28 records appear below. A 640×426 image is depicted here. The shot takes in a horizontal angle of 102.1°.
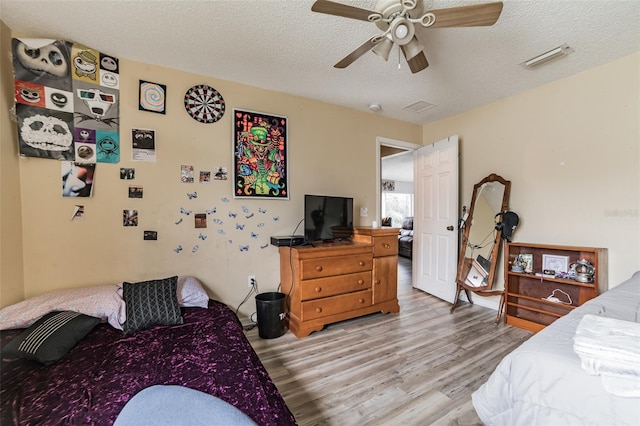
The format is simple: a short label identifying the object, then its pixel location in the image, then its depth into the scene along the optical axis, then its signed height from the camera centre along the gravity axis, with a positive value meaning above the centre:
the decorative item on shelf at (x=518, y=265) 2.82 -0.64
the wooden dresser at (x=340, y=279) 2.50 -0.75
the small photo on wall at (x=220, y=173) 2.61 +0.35
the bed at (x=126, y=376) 1.01 -0.80
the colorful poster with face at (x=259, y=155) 2.69 +0.56
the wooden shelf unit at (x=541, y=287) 2.35 -0.83
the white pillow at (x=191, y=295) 2.12 -0.73
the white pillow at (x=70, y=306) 1.64 -0.66
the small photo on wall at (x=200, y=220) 2.52 -0.12
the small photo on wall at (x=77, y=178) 2.05 +0.24
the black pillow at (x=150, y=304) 1.77 -0.70
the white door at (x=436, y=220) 3.38 -0.17
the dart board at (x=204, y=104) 2.50 +1.03
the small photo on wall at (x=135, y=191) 2.26 +0.14
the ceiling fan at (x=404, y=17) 1.38 +1.06
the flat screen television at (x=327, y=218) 2.78 -0.12
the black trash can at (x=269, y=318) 2.45 -1.05
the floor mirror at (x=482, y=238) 3.05 -0.39
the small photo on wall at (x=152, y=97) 2.31 +1.01
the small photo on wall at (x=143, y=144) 2.28 +0.56
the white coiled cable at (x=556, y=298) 2.55 -0.92
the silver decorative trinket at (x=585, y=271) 2.35 -0.59
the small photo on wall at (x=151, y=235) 2.32 -0.25
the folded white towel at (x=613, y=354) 0.81 -0.49
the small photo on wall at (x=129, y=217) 2.24 -0.09
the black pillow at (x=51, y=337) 1.34 -0.72
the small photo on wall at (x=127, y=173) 2.23 +0.30
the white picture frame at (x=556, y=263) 2.60 -0.57
